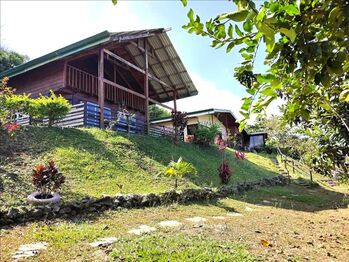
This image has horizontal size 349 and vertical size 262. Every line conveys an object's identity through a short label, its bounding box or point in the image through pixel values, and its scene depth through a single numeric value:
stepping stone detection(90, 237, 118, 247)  4.65
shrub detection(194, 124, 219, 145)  19.23
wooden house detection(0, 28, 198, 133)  14.56
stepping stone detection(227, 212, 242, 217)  7.87
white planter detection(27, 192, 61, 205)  6.43
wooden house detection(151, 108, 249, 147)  28.53
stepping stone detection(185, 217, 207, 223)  6.74
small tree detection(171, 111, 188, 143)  17.77
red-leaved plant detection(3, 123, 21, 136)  9.34
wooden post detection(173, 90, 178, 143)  18.08
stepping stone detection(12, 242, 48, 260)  4.18
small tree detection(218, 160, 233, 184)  12.84
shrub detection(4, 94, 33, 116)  12.33
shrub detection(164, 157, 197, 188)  9.54
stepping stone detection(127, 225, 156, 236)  5.46
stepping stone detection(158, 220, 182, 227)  6.15
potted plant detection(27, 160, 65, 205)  6.50
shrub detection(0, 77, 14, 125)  9.66
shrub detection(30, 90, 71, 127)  12.25
